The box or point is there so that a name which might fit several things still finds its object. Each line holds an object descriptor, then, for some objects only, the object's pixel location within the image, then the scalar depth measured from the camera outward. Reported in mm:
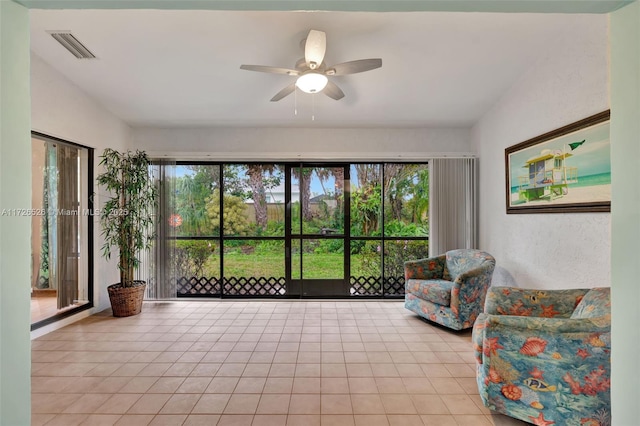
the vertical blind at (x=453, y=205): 4188
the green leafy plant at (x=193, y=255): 4488
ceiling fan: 2232
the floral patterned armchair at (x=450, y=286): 3154
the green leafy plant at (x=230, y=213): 4555
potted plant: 3712
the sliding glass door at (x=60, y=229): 3213
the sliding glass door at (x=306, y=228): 4535
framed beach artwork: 2229
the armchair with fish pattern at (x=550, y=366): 1614
